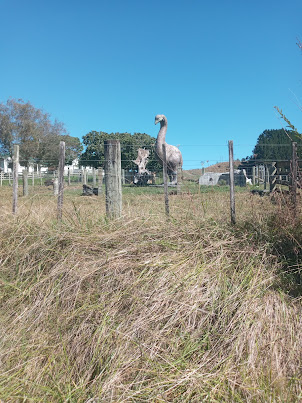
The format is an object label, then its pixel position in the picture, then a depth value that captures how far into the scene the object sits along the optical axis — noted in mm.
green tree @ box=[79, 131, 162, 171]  46219
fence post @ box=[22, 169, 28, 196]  10859
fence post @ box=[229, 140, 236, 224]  4206
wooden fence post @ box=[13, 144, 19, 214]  5459
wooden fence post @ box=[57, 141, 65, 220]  4434
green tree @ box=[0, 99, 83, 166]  32844
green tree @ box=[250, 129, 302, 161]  47341
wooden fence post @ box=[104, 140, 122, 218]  4461
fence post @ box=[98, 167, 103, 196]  11758
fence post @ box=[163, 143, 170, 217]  4601
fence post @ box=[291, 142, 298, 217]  3670
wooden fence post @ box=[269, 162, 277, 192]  8148
